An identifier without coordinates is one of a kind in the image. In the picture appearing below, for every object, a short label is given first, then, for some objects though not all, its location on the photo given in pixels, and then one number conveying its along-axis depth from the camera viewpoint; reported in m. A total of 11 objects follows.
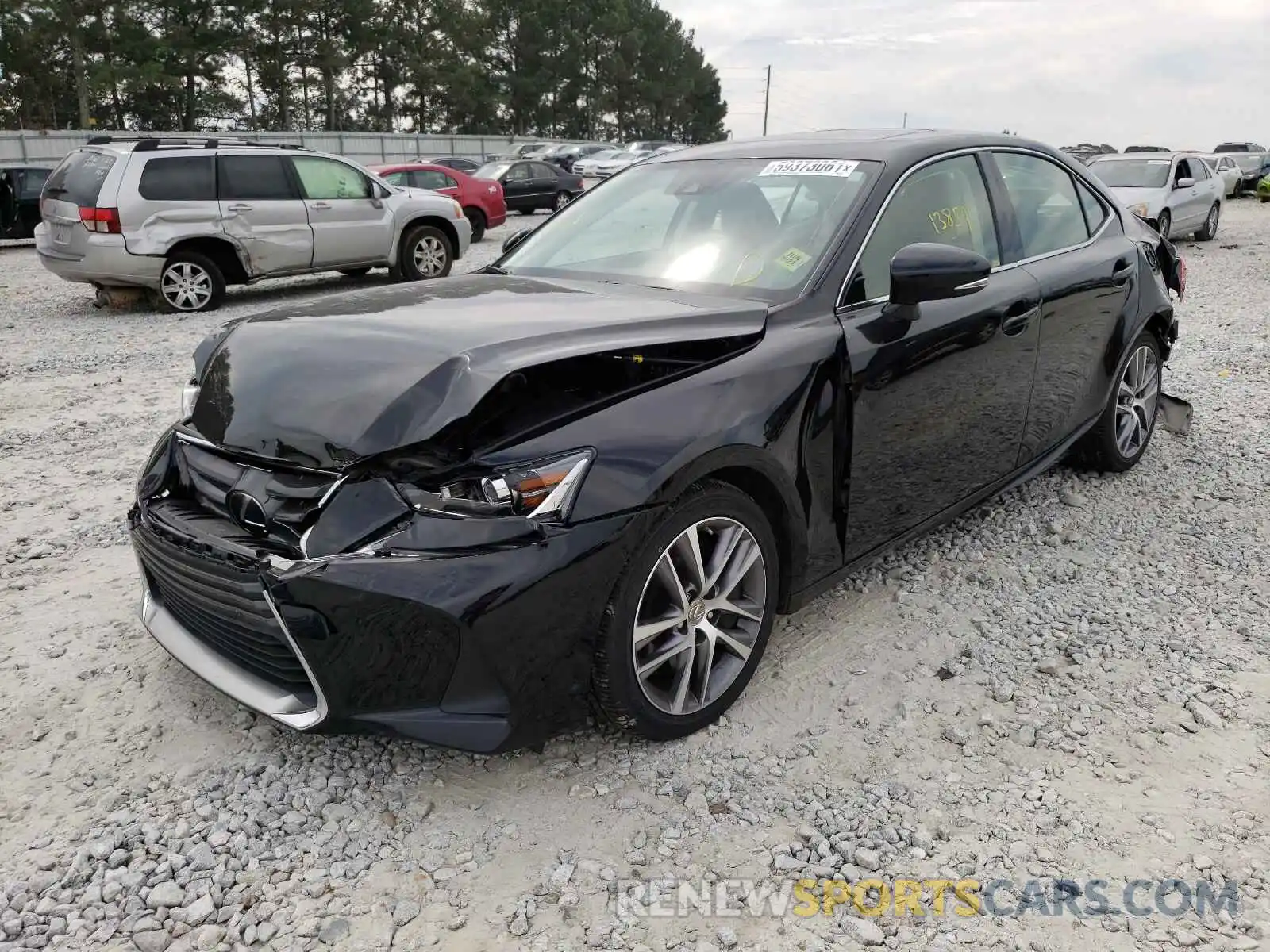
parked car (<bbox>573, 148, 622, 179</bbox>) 33.94
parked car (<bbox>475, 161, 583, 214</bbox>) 22.48
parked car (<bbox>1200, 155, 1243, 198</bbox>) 20.35
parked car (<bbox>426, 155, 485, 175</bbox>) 25.00
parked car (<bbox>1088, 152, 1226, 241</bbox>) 14.89
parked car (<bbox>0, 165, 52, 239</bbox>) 16.22
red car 16.97
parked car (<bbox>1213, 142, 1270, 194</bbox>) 35.41
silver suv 9.74
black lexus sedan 2.29
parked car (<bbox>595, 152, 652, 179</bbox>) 33.60
